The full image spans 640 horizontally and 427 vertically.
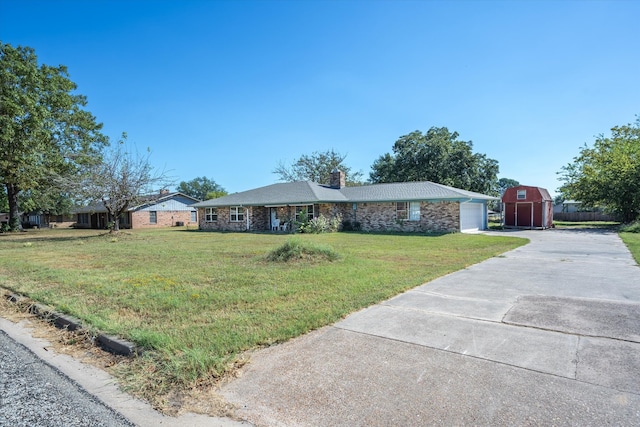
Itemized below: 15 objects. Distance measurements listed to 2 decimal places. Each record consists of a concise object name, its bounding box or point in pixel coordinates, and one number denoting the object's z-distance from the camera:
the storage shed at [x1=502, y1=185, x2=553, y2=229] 26.44
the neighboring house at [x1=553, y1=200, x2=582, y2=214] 44.55
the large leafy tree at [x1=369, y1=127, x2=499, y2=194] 36.28
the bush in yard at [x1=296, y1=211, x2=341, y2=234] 22.70
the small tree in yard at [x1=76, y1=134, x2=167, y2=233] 19.98
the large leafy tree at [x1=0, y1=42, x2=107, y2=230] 22.20
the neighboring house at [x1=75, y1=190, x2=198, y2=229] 37.66
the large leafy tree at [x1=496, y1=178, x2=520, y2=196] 102.40
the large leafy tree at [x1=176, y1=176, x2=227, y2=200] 94.75
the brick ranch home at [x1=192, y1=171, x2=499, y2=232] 21.91
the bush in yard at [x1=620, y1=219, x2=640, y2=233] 20.94
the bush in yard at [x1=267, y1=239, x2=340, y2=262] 9.76
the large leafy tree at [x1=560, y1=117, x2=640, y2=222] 25.05
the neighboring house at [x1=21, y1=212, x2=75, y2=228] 47.16
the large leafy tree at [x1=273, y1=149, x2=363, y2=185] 48.94
